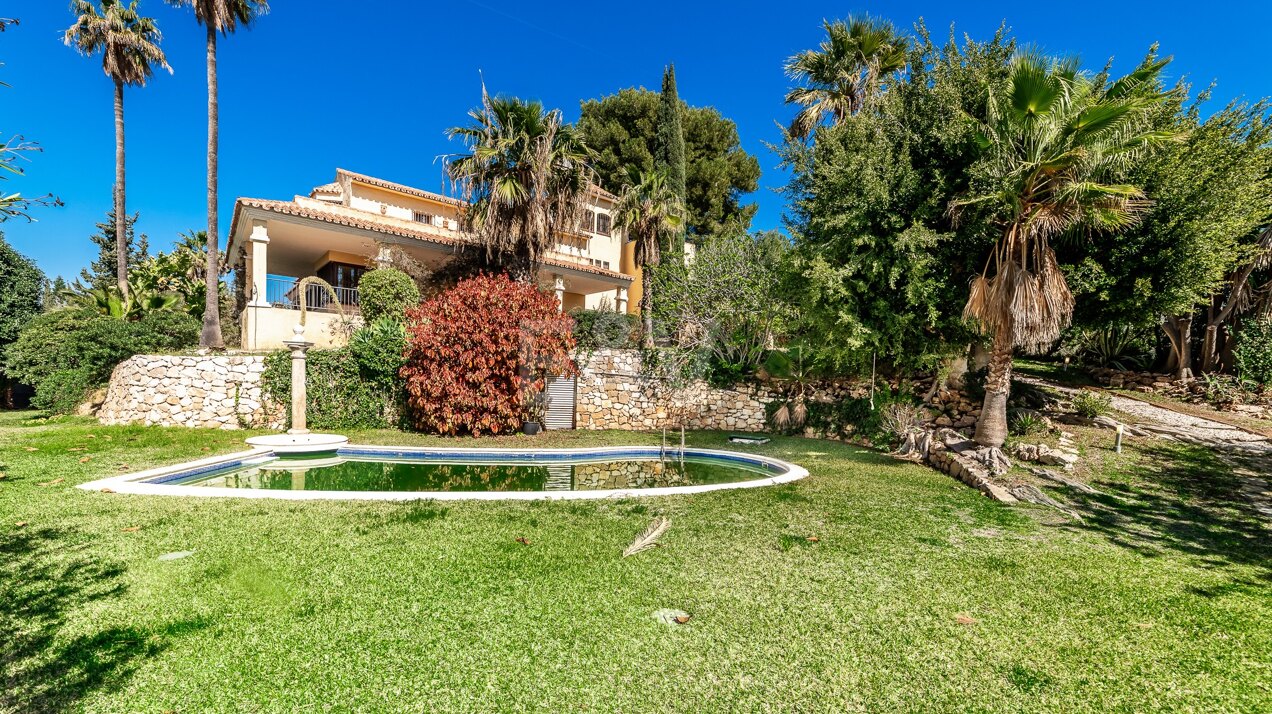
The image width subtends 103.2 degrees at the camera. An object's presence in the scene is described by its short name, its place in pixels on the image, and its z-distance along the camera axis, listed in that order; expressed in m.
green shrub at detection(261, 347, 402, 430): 12.83
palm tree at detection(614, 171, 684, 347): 17.77
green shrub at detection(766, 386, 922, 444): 12.02
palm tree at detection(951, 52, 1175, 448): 7.94
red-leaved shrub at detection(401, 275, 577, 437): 12.48
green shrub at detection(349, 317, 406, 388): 13.16
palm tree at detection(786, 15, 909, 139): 15.91
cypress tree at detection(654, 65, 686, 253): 26.38
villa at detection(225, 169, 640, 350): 15.30
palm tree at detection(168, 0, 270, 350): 17.28
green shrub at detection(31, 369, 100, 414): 13.94
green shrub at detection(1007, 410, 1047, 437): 10.15
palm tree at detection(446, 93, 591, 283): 13.71
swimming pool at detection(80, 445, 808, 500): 7.05
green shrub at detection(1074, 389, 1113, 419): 10.50
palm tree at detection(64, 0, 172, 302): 19.38
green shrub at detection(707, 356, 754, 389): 15.43
